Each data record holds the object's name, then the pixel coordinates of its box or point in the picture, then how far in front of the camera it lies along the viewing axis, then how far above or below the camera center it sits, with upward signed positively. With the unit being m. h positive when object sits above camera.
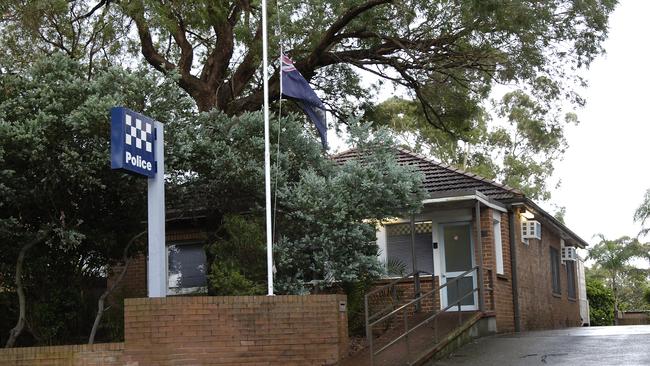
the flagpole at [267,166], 11.24 +1.62
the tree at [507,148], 39.34 +6.13
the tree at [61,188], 12.07 +1.53
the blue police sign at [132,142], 10.75 +1.90
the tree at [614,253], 42.41 +0.76
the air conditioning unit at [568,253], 24.31 +0.46
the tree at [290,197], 13.11 +1.34
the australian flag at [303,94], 12.88 +2.91
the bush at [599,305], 33.06 -1.53
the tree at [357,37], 15.33 +4.75
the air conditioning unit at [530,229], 18.95 +0.94
